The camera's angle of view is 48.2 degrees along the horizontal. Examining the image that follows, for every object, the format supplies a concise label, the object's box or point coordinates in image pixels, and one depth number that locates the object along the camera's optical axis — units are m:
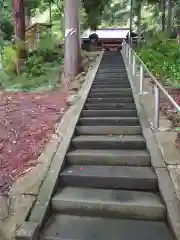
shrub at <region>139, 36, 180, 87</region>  6.24
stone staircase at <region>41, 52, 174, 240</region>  2.16
